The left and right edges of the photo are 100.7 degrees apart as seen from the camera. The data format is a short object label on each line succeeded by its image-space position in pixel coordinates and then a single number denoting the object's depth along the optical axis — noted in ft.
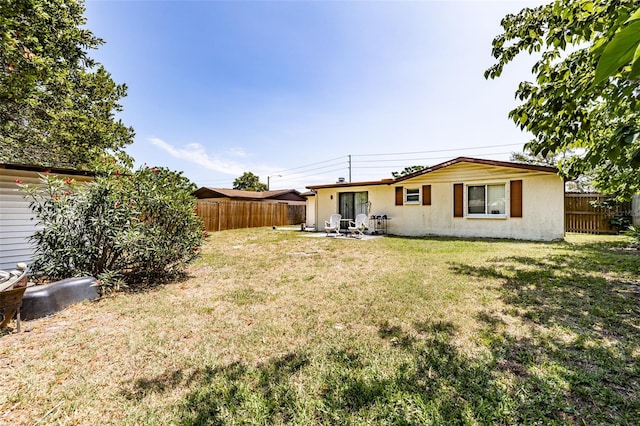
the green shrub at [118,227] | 14.47
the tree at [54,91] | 22.84
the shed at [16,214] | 16.42
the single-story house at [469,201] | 32.63
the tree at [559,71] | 9.26
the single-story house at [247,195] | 85.14
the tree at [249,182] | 142.20
